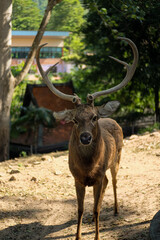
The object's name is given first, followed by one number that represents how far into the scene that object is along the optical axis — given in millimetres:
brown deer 8508
